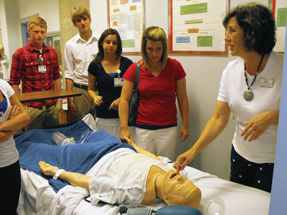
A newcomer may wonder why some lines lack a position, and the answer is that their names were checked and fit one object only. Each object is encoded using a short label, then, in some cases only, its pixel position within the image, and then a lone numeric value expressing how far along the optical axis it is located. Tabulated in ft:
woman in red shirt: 6.83
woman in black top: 8.00
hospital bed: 4.43
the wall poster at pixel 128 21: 9.73
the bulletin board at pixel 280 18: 5.96
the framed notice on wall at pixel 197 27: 7.32
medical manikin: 4.26
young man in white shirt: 9.71
